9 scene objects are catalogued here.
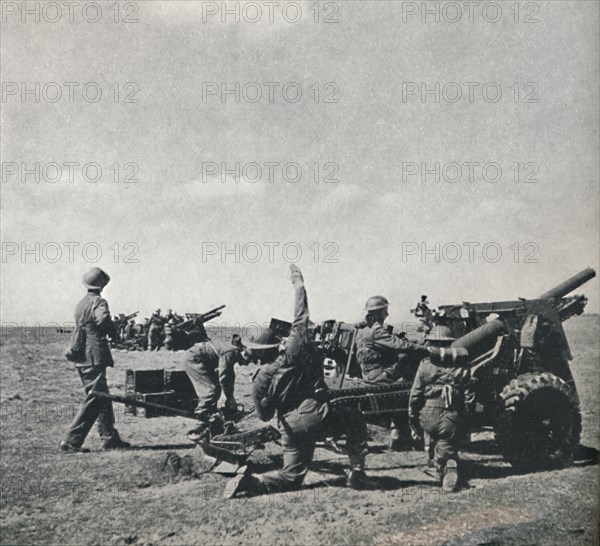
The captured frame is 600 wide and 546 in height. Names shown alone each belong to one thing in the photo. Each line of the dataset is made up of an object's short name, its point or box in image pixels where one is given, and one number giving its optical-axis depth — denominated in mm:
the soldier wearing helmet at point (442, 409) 6105
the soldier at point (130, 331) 17345
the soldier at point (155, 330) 14633
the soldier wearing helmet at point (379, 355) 7254
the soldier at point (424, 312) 7867
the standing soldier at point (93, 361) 7078
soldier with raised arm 5824
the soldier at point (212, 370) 7465
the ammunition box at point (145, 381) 7711
